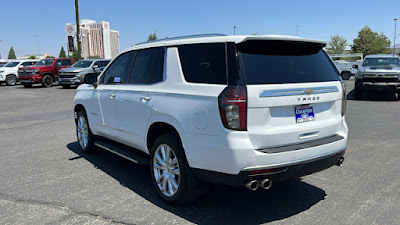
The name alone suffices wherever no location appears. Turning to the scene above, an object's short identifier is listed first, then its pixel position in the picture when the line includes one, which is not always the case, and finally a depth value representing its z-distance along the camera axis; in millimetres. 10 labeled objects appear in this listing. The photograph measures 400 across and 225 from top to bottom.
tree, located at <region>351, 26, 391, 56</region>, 79062
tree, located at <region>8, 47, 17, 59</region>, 163375
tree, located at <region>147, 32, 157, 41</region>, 95931
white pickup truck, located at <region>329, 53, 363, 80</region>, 35531
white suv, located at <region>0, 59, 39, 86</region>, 26822
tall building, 153625
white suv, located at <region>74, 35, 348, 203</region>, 3119
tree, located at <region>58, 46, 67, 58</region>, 148825
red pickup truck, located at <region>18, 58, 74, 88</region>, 23391
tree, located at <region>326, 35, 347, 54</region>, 88625
